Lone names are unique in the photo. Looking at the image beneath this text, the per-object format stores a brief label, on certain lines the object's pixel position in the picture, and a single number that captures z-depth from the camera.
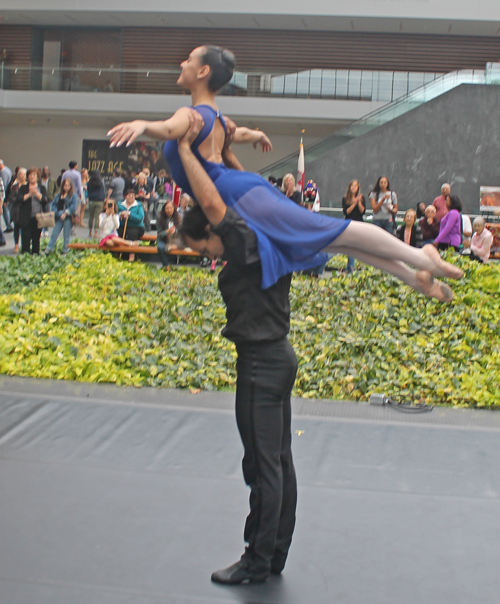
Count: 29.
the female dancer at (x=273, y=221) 2.39
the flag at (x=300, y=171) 14.08
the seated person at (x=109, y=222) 12.21
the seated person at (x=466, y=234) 10.53
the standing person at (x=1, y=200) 13.52
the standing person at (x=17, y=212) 11.66
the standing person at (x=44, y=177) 14.63
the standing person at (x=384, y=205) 11.18
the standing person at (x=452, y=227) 9.62
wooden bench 11.81
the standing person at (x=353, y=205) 10.69
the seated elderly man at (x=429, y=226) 10.61
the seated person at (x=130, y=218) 12.72
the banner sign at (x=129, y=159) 24.70
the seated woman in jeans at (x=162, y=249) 9.82
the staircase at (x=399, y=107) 17.19
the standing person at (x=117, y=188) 14.34
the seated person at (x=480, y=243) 9.79
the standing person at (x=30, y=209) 11.50
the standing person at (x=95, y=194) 14.32
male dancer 2.38
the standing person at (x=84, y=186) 17.82
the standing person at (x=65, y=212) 12.12
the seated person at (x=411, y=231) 10.23
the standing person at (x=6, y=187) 14.52
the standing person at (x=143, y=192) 15.66
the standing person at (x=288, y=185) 10.41
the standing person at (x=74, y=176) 13.42
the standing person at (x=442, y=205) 10.75
